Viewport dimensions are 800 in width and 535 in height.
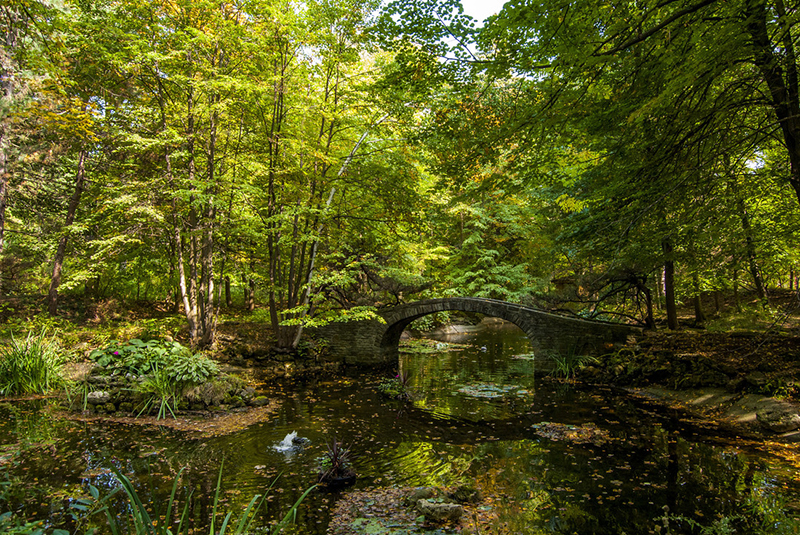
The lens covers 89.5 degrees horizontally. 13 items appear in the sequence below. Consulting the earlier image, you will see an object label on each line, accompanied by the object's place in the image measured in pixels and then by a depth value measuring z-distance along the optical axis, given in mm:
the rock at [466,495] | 4387
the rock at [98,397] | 7156
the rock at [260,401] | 8164
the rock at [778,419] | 6150
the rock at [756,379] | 7110
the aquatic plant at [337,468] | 4719
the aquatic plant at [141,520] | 1969
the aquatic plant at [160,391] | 7170
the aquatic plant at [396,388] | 9336
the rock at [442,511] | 3928
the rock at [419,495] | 4305
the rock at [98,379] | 7480
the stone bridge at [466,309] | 11201
